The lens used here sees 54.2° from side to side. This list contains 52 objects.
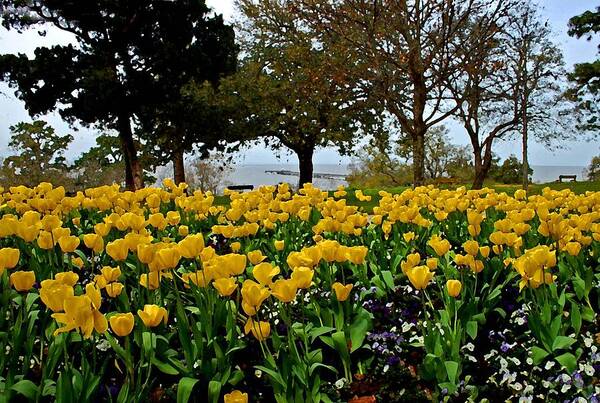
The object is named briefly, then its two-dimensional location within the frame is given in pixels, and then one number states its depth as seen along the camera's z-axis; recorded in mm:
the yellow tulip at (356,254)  2850
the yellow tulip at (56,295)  2088
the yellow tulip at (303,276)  2330
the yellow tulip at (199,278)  2565
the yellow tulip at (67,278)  2387
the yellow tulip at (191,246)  2650
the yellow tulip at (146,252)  2562
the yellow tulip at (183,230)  3883
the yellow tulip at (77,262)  3607
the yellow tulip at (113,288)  2625
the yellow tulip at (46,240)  3350
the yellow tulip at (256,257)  2823
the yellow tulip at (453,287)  2670
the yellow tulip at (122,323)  2082
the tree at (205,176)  31562
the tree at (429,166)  27406
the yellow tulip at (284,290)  2232
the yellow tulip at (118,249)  2828
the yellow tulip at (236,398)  2090
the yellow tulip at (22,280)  2463
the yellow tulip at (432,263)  3109
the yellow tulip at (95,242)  3174
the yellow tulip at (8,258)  2520
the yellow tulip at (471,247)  3039
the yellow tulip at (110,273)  2592
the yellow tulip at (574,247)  3289
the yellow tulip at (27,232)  3311
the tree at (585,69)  21281
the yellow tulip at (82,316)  1967
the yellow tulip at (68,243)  3158
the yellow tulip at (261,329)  2299
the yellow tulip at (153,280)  2689
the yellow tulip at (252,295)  2176
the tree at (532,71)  17891
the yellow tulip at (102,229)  3449
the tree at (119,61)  19281
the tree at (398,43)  13805
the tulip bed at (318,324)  2357
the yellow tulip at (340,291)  2619
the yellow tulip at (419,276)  2611
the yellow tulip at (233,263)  2439
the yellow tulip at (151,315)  2225
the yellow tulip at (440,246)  3213
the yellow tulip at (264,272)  2328
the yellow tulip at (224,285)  2418
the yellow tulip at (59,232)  3283
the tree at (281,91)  19453
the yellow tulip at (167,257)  2549
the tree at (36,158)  29016
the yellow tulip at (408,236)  4010
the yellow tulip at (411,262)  2914
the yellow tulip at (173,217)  4199
